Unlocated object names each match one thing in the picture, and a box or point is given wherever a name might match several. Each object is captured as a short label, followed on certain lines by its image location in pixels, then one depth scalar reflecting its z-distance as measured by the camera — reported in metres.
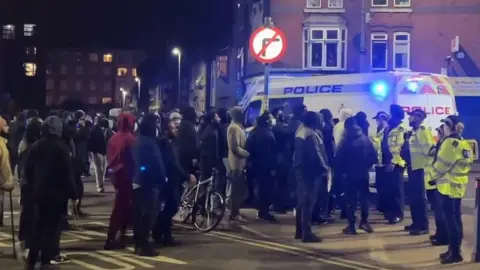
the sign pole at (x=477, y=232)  10.74
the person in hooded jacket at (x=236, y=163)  13.93
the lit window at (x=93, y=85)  175.88
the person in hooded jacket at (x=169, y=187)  11.71
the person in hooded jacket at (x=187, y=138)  13.06
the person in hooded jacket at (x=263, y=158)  14.60
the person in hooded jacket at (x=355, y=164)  13.19
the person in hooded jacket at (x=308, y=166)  12.16
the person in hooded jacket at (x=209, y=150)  13.84
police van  19.97
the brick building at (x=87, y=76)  174.50
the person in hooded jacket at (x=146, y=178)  10.79
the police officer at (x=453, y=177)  10.77
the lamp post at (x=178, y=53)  55.50
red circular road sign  15.69
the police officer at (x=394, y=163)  14.20
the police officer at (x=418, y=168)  12.97
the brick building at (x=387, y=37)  38.28
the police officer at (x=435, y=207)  11.72
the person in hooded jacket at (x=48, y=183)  9.48
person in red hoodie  11.30
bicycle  13.29
